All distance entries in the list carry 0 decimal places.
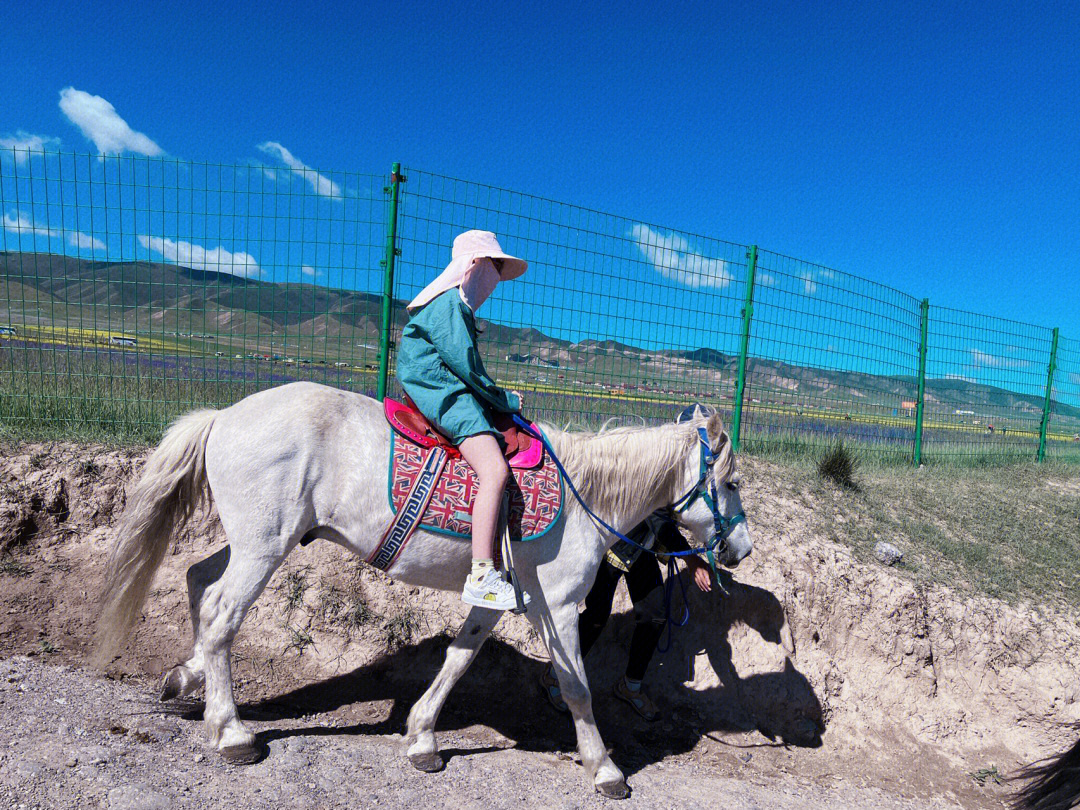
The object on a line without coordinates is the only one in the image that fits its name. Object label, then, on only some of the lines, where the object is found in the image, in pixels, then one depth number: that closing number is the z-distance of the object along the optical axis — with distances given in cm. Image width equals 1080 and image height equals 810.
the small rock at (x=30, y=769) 241
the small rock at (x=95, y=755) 255
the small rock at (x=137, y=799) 234
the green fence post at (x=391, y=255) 500
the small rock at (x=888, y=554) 527
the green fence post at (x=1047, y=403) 1038
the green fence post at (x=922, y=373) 830
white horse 278
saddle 295
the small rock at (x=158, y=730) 285
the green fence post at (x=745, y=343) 664
